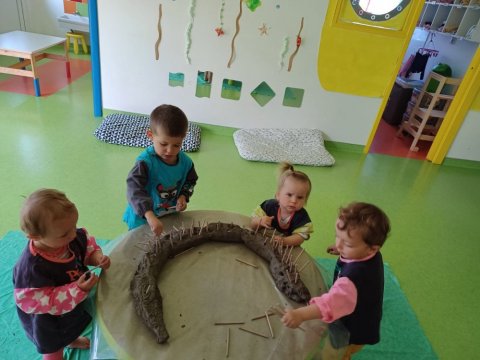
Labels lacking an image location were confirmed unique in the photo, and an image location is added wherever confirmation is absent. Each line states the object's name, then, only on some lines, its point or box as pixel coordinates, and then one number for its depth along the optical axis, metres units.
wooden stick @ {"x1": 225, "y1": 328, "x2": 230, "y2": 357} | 1.00
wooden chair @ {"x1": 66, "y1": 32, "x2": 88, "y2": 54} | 5.83
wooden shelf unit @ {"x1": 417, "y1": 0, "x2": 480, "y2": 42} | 4.14
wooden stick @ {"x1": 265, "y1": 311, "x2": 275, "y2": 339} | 1.09
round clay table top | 1.01
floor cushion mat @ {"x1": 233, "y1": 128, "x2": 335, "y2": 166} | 3.49
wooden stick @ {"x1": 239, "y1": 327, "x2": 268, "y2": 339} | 1.07
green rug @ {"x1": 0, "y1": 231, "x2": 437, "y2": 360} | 1.51
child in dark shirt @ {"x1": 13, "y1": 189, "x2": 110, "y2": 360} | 1.03
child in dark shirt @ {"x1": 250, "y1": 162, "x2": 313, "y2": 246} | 1.56
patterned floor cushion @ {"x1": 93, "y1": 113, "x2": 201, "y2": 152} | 3.32
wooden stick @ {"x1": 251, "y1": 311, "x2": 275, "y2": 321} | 1.14
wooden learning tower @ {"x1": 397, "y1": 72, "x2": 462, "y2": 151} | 4.05
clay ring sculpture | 1.06
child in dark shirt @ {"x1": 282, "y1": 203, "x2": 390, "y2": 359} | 1.07
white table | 3.82
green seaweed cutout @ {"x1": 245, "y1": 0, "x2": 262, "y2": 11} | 3.26
